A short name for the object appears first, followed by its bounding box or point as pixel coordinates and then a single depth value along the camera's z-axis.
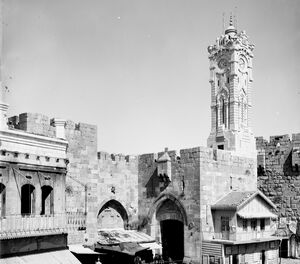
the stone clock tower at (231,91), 31.88
